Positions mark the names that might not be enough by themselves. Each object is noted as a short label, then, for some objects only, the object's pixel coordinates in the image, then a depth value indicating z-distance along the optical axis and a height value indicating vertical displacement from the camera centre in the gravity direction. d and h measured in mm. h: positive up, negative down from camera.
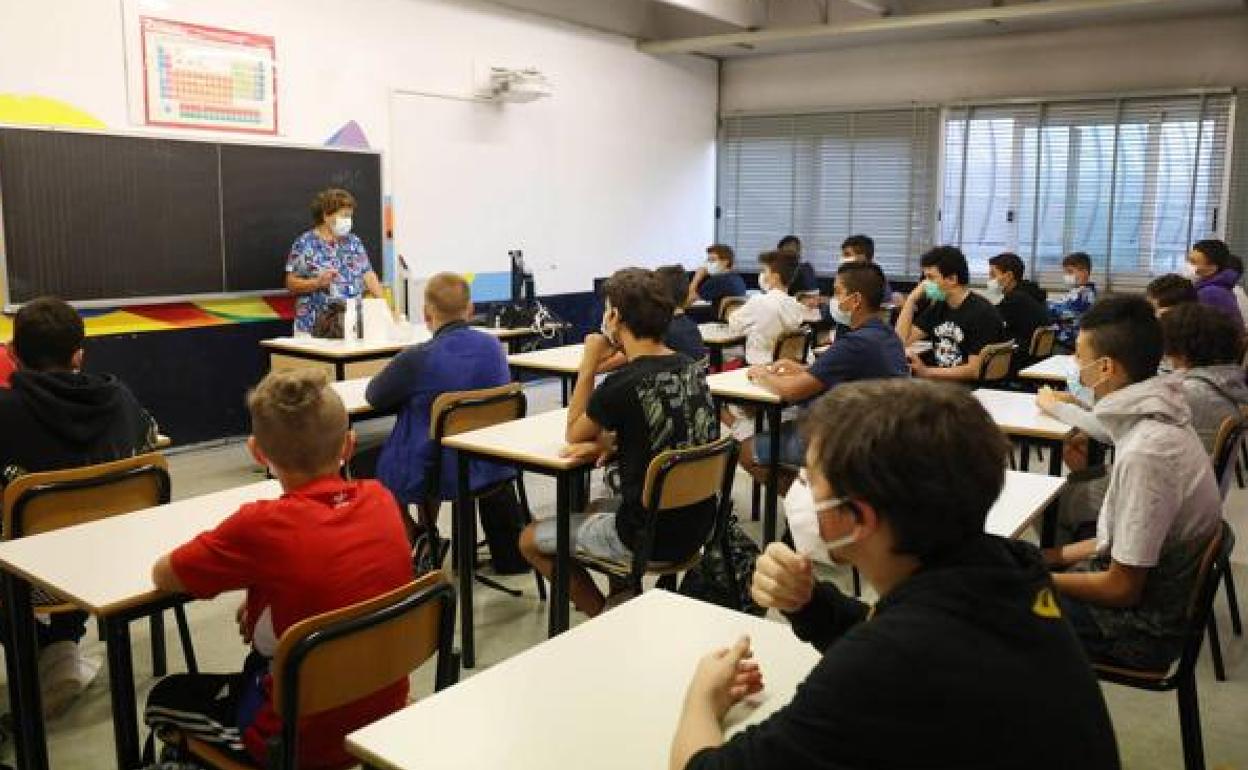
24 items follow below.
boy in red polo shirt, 1833 -607
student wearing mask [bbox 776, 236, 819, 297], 8250 -377
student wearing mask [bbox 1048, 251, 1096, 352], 7422 -467
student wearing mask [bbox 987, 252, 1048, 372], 6168 -428
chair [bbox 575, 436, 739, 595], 2820 -745
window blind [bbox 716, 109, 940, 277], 9547 +501
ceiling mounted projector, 7637 +1094
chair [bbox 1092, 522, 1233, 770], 2180 -975
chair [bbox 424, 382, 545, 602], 3564 -661
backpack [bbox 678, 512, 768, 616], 3100 -1057
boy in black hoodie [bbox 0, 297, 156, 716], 2779 -530
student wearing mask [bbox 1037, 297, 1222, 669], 2215 -644
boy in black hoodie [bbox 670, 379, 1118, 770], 1047 -413
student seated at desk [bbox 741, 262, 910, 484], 3906 -450
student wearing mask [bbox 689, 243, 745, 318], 8680 -405
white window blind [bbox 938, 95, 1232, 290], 8297 +464
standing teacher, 6008 -194
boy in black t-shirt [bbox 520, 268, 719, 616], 2977 -565
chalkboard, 5223 +91
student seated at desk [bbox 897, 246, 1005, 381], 5215 -453
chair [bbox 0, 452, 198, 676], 2525 -687
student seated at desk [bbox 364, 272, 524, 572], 3736 -580
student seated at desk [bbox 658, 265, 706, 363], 4590 -469
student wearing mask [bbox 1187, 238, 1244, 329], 6219 -219
